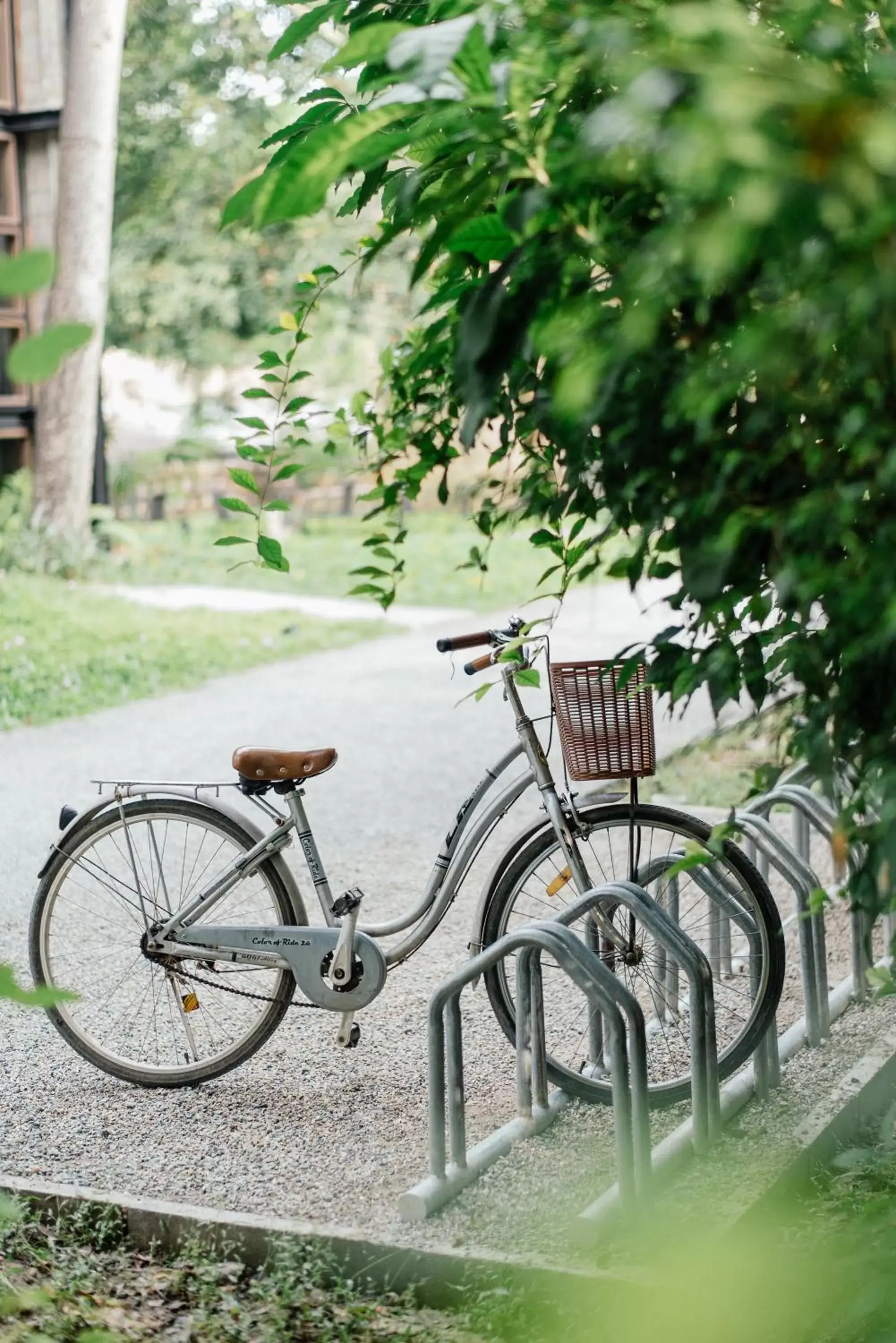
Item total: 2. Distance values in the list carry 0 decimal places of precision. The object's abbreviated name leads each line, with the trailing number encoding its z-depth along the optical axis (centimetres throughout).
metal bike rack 384
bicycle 403
